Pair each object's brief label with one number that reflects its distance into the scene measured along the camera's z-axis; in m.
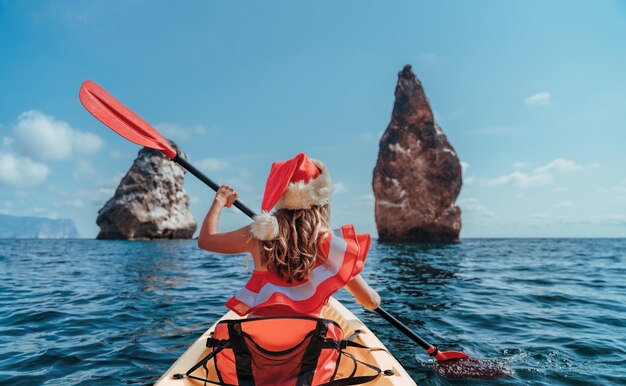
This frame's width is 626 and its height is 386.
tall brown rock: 37.06
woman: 2.26
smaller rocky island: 50.44
